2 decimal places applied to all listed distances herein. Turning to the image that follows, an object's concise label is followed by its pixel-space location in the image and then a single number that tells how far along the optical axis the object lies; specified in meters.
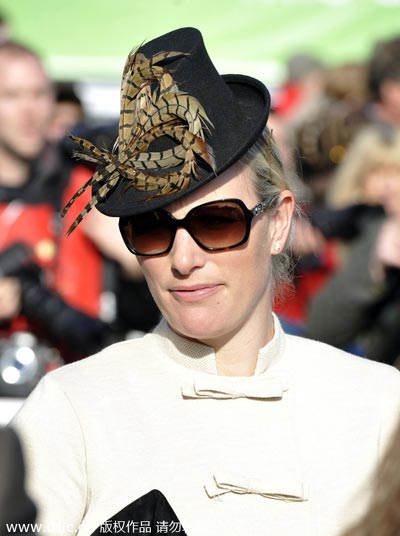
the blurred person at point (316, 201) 9.30
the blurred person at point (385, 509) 2.87
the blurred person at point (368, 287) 9.32
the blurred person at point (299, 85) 13.52
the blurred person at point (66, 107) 13.37
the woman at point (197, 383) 4.89
